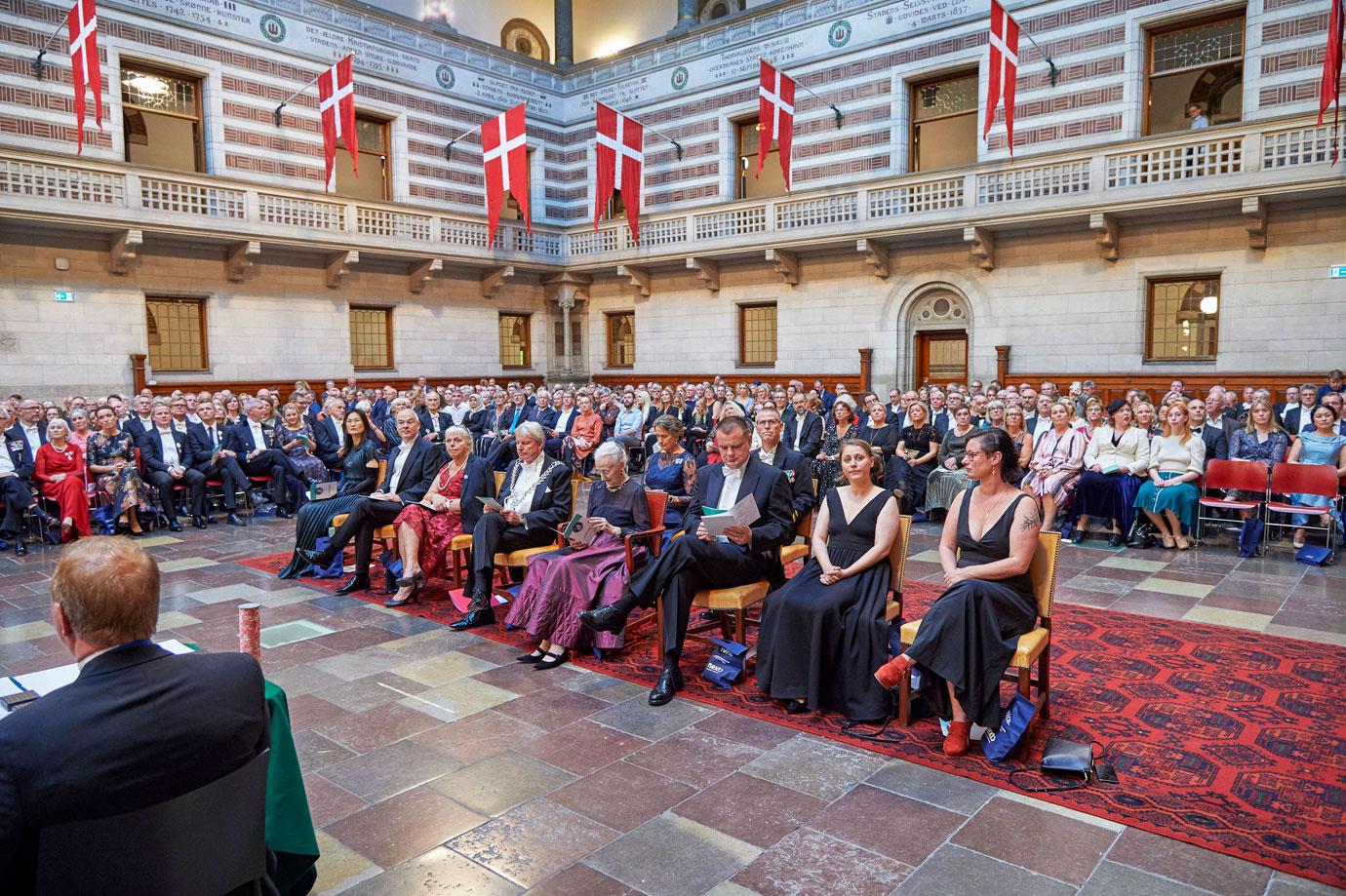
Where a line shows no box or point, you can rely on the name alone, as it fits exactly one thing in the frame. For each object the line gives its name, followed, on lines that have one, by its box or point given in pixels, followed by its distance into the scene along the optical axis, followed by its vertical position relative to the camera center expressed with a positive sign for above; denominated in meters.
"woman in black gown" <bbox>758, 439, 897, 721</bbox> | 4.29 -1.24
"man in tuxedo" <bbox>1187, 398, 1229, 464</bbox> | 8.61 -0.64
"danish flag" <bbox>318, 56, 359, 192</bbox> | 15.55 +5.22
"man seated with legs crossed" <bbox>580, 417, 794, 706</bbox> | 4.75 -1.01
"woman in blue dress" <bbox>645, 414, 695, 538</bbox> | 6.16 -0.67
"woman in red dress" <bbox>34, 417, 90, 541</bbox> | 8.77 -0.96
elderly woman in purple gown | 5.20 -1.24
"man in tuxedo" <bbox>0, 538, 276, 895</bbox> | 1.65 -0.70
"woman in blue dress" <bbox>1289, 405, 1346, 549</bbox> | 8.19 -0.72
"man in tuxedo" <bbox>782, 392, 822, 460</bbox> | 9.70 -0.64
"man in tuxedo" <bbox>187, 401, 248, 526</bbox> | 10.09 -0.90
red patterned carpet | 3.18 -1.70
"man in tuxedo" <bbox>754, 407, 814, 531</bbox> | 6.06 -0.59
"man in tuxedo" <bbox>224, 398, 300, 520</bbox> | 10.49 -0.90
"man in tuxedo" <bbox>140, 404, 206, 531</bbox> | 9.70 -0.96
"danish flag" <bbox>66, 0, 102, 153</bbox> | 12.87 +5.25
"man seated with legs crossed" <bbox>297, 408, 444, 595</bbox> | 6.87 -0.94
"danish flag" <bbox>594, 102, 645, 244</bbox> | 16.34 +4.39
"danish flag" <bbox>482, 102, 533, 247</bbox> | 16.11 +4.42
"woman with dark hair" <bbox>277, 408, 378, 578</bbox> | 7.35 -1.01
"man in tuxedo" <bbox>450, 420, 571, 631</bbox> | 5.96 -0.96
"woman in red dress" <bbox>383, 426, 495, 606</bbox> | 6.47 -1.05
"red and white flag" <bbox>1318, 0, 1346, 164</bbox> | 10.70 +4.10
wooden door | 16.89 +0.38
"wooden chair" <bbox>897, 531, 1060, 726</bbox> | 4.13 -1.20
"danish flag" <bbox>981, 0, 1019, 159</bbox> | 13.52 +5.18
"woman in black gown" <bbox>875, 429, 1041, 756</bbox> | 3.80 -1.06
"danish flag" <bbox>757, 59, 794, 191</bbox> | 15.77 +5.11
